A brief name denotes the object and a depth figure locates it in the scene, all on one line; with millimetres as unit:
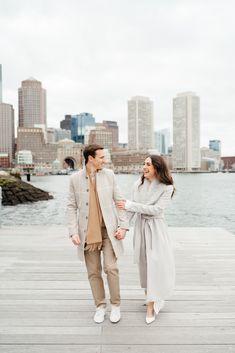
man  3379
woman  3461
